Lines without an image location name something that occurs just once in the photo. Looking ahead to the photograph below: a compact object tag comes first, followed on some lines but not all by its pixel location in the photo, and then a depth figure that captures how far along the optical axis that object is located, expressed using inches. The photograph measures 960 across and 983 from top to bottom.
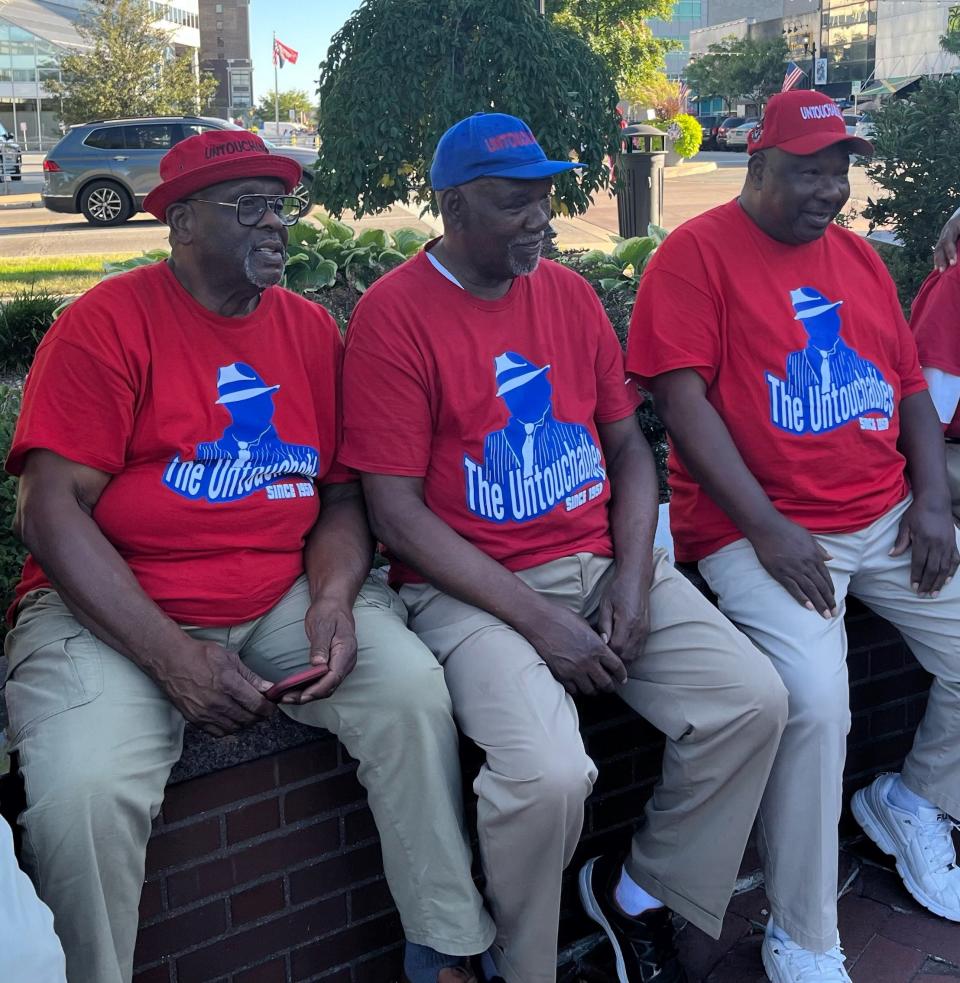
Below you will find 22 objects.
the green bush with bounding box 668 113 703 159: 1120.0
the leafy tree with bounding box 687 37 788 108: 2962.6
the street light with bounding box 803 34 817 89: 3187.7
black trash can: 450.0
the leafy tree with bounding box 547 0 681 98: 1144.2
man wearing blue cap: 98.7
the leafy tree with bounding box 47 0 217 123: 1167.0
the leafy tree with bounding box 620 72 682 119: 1502.2
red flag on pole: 2049.7
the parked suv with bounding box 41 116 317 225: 794.8
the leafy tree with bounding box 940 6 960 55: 1750.7
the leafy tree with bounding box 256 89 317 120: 3692.4
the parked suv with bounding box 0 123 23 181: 1167.0
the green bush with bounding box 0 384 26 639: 128.7
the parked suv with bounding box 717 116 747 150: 2167.8
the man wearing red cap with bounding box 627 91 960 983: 117.6
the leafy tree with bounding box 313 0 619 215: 264.7
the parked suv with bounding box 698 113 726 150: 2269.9
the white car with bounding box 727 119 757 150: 2050.6
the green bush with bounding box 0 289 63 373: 251.4
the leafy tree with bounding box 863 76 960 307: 242.5
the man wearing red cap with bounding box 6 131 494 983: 85.1
